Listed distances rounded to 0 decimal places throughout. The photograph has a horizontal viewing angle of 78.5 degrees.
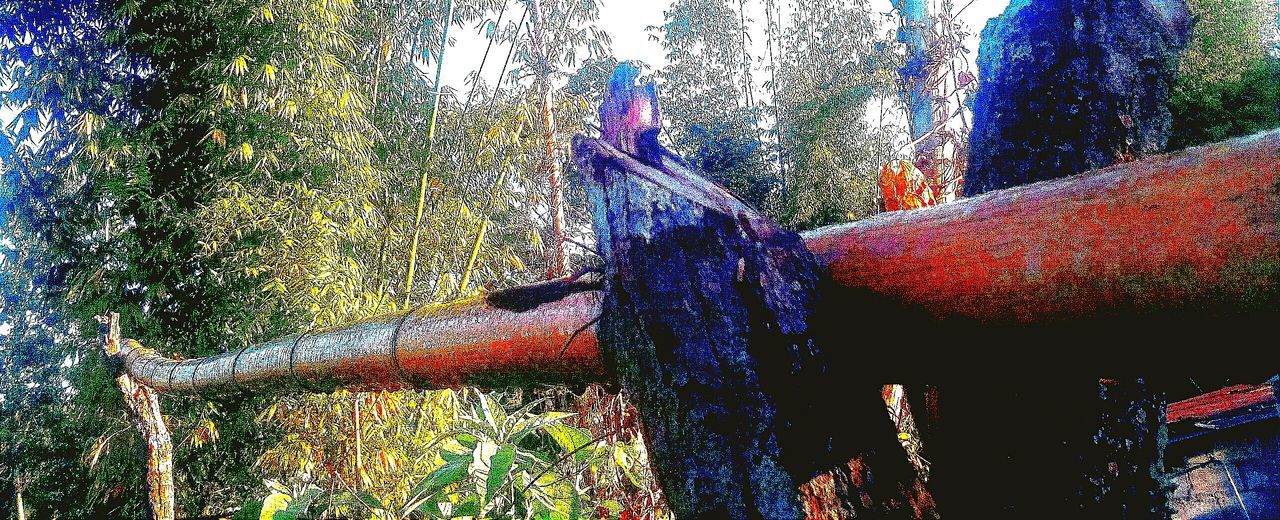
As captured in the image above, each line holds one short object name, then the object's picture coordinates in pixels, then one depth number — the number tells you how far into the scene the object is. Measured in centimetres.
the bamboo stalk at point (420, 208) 521
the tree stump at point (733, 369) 43
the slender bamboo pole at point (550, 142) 629
